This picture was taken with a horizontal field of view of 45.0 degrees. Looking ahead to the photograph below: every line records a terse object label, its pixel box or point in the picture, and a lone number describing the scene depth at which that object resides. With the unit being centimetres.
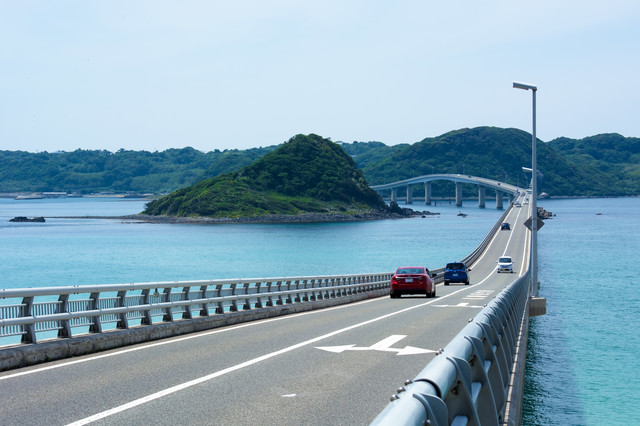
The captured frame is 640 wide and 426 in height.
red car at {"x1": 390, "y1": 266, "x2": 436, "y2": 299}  3716
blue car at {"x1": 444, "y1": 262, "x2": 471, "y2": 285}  5775
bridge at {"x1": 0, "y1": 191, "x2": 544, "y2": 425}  600
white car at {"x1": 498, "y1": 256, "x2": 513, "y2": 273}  6975
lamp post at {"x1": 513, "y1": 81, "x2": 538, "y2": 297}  3847
